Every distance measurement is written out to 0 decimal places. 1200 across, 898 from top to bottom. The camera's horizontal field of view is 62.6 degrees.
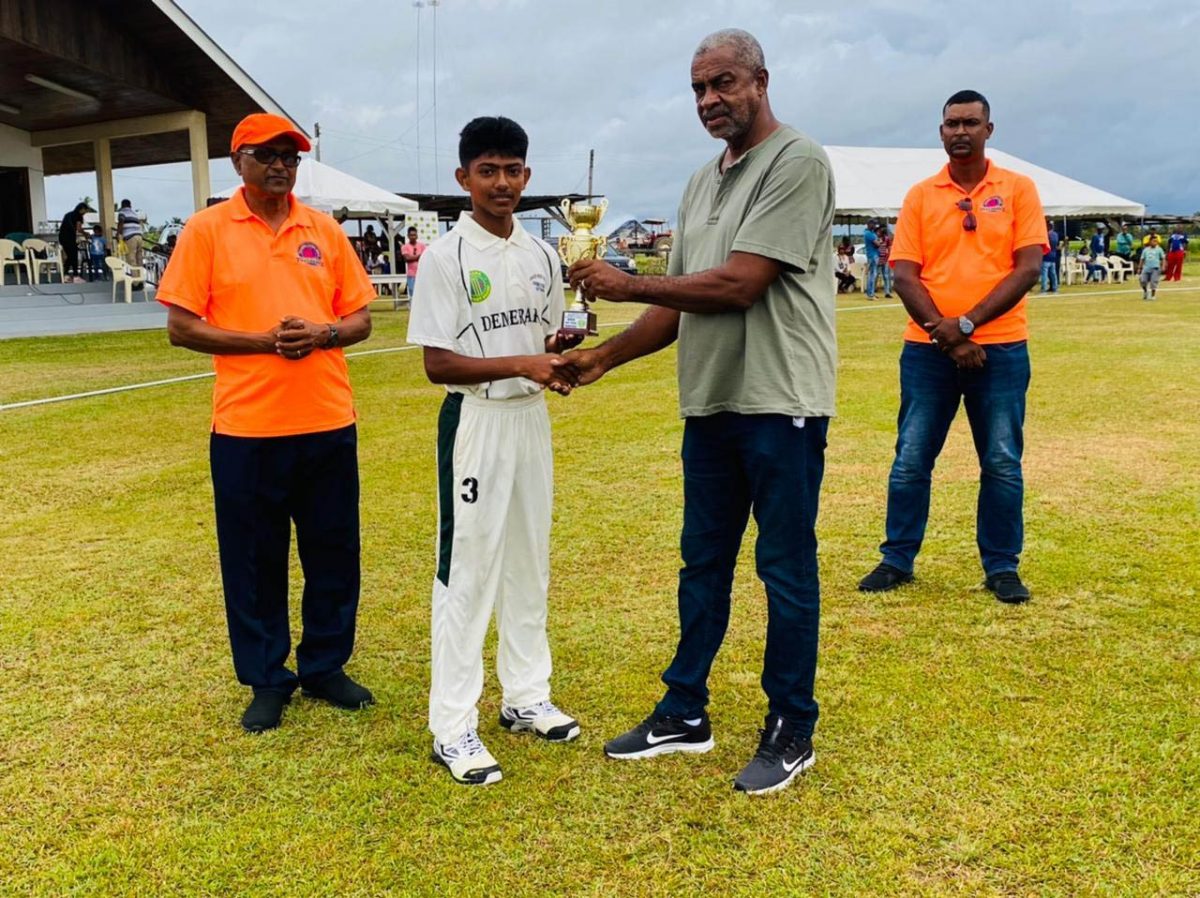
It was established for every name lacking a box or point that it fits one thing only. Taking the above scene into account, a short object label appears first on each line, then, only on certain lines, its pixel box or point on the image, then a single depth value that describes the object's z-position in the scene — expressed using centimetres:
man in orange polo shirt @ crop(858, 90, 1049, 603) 452
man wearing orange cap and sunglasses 338
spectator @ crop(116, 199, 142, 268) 2378
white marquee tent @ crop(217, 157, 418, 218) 2156
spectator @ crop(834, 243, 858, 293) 3008
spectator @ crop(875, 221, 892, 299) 2756
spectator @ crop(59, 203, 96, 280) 2495
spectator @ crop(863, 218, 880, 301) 2717
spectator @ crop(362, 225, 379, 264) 3256
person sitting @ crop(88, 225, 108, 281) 2305
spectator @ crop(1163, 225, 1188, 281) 3089
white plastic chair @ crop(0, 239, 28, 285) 2030
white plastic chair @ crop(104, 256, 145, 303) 2122
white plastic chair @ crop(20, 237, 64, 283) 2120
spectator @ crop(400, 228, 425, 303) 2472
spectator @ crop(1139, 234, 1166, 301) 2289
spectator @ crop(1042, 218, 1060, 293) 2778
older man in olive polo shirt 286
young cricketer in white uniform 303
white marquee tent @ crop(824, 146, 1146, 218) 2784
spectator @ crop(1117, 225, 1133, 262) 3453
